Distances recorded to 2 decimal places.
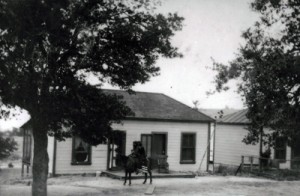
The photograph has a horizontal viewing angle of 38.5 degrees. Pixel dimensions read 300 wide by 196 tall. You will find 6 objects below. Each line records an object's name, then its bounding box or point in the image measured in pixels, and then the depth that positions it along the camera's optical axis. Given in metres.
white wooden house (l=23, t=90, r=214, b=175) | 24.30
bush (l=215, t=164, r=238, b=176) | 27.92
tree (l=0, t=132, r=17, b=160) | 28.74
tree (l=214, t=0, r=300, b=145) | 15.98
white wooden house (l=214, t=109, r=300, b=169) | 31.09
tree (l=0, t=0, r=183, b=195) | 13.24
